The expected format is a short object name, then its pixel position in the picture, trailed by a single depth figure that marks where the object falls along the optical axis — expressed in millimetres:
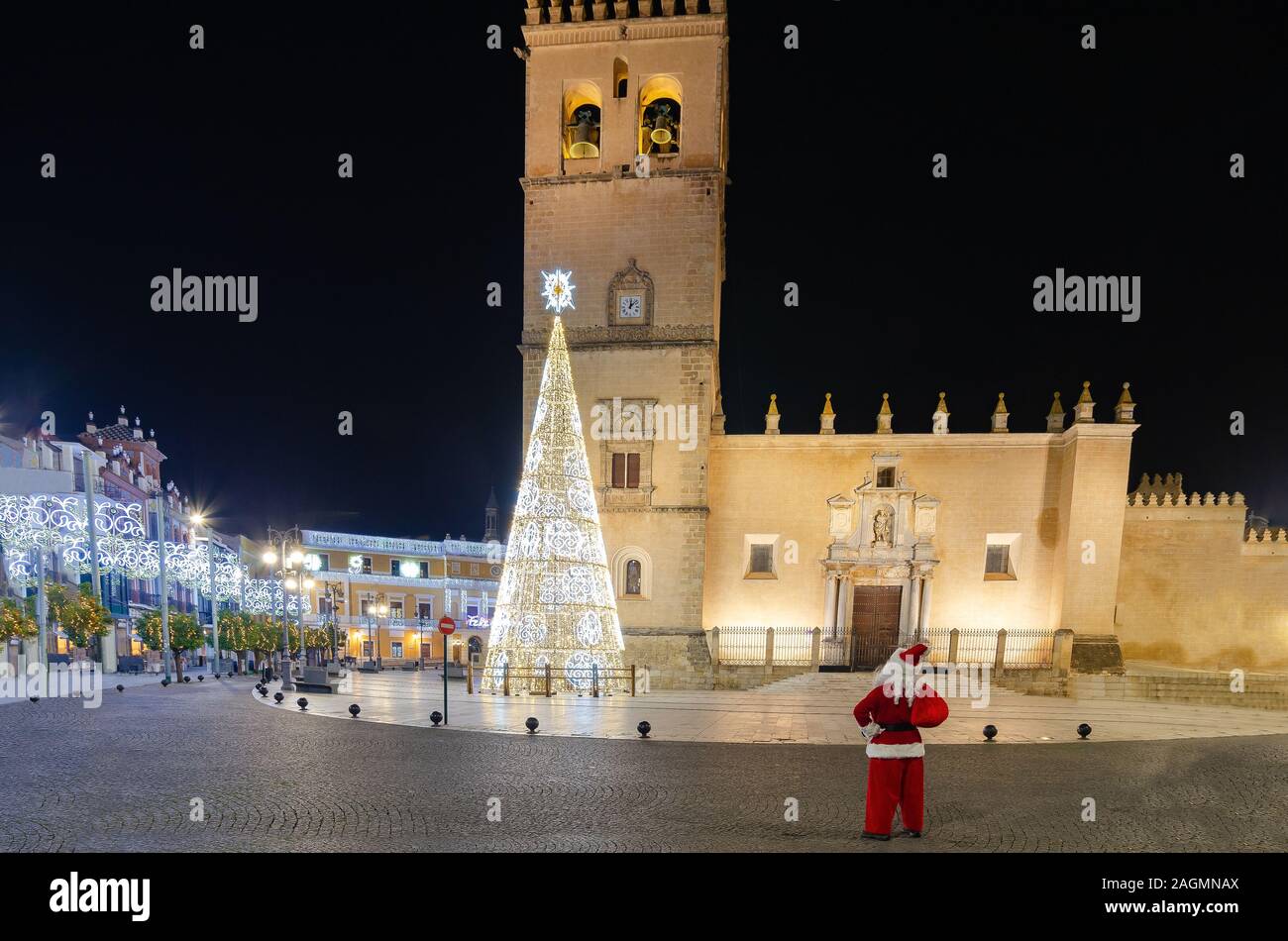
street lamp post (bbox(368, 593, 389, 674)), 46281
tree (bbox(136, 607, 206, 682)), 27859
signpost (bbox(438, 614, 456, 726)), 14430
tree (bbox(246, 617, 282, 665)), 34562
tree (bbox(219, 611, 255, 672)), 33781
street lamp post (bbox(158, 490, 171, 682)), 23659
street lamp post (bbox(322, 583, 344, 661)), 52000
